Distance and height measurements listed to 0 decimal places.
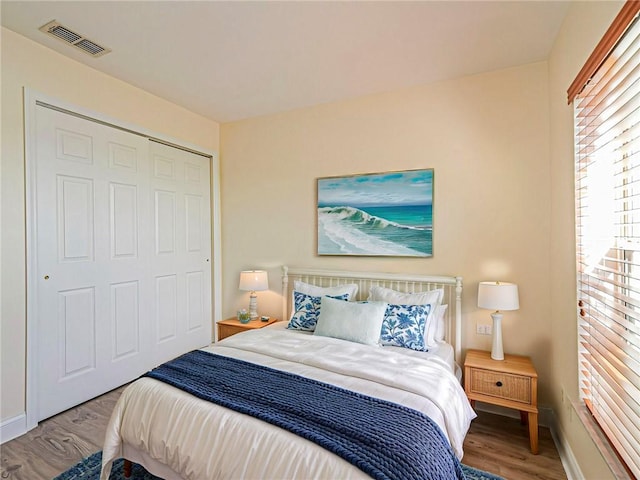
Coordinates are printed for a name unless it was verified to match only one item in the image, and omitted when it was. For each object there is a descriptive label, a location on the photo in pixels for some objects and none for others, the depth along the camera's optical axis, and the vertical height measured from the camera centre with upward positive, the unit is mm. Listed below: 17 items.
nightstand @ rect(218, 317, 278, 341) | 3453 -876
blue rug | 1961 -1350
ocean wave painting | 3012 +222
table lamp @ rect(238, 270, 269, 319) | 3521 -430
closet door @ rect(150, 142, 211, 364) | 3445 -125
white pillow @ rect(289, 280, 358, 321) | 3086 -473
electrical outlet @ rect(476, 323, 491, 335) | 2756 -738
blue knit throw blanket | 1287 -779
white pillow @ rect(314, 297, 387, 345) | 2508 -621
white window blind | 1296 -25
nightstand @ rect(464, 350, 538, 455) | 2250 -1005
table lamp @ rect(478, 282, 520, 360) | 2426 -448
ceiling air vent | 2283 +1405
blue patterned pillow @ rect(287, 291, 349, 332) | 2941 -642
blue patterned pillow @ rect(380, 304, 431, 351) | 2500 -655
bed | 1390 -787
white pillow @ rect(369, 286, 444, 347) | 2619 -492
